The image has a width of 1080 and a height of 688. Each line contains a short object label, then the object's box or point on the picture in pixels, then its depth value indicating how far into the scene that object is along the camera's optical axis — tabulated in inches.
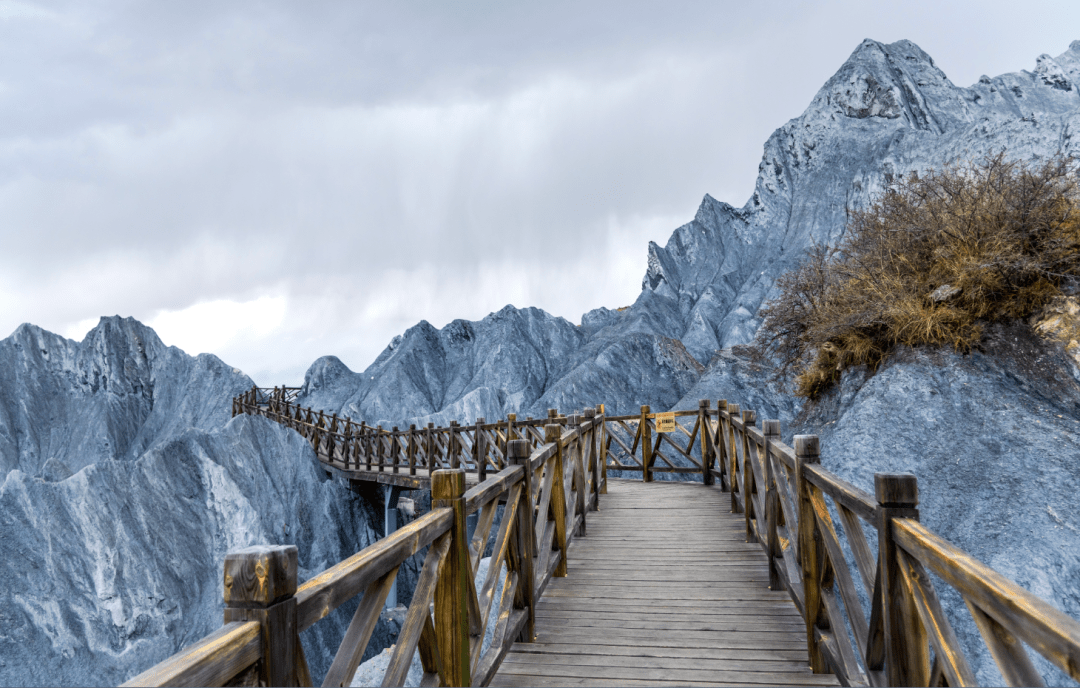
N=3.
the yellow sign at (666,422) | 407.2
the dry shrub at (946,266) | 325.4
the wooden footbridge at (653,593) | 54.6
